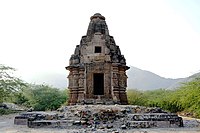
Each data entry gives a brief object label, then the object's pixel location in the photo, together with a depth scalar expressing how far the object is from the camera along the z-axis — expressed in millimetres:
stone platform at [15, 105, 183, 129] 10695
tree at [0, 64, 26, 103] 22966
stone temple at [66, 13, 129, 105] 15711
